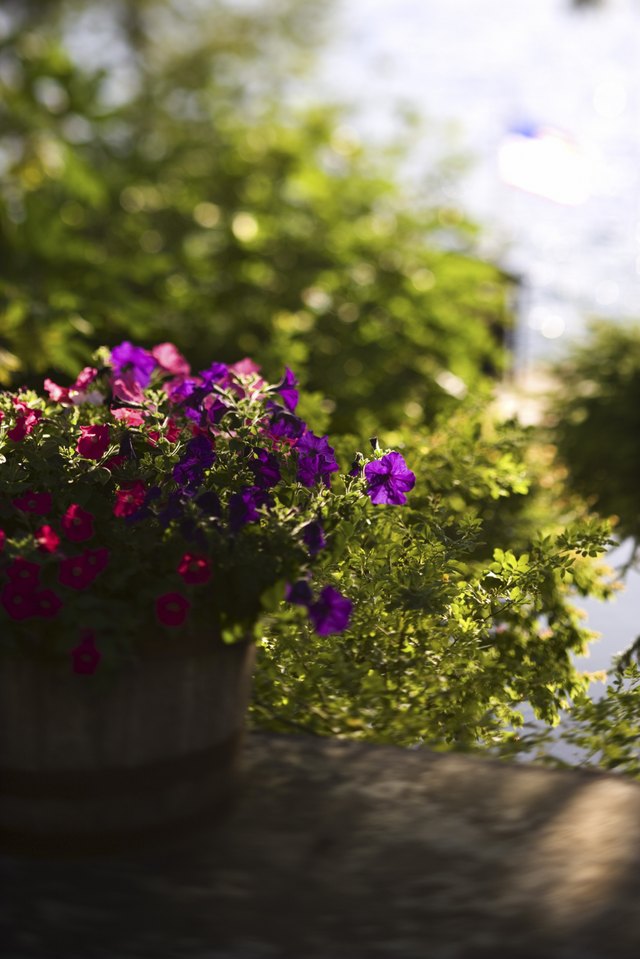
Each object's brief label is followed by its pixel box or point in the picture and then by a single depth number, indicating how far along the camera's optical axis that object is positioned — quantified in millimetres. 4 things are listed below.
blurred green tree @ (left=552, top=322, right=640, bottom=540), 6906
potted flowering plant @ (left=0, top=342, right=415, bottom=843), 2207
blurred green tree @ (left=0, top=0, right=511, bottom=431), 5945
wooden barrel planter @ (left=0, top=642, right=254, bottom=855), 2207
